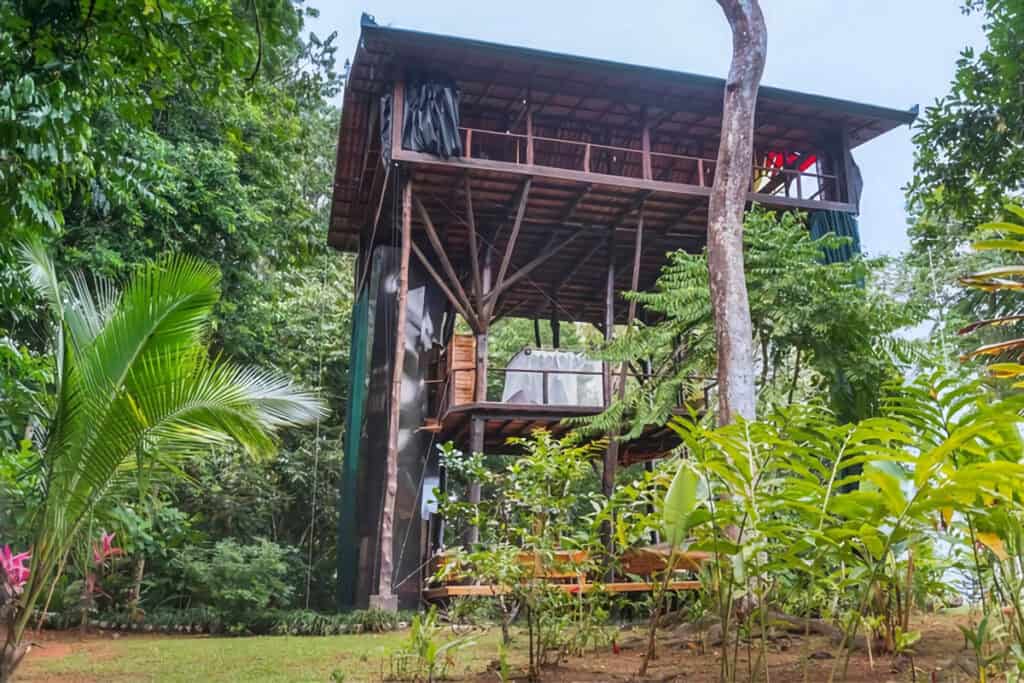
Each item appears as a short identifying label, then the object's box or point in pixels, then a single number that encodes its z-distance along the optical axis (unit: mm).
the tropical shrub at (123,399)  3541
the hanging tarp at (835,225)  11805
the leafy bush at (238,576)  11656
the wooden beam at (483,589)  5215
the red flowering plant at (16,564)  6701
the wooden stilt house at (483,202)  10398
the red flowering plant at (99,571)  8206
